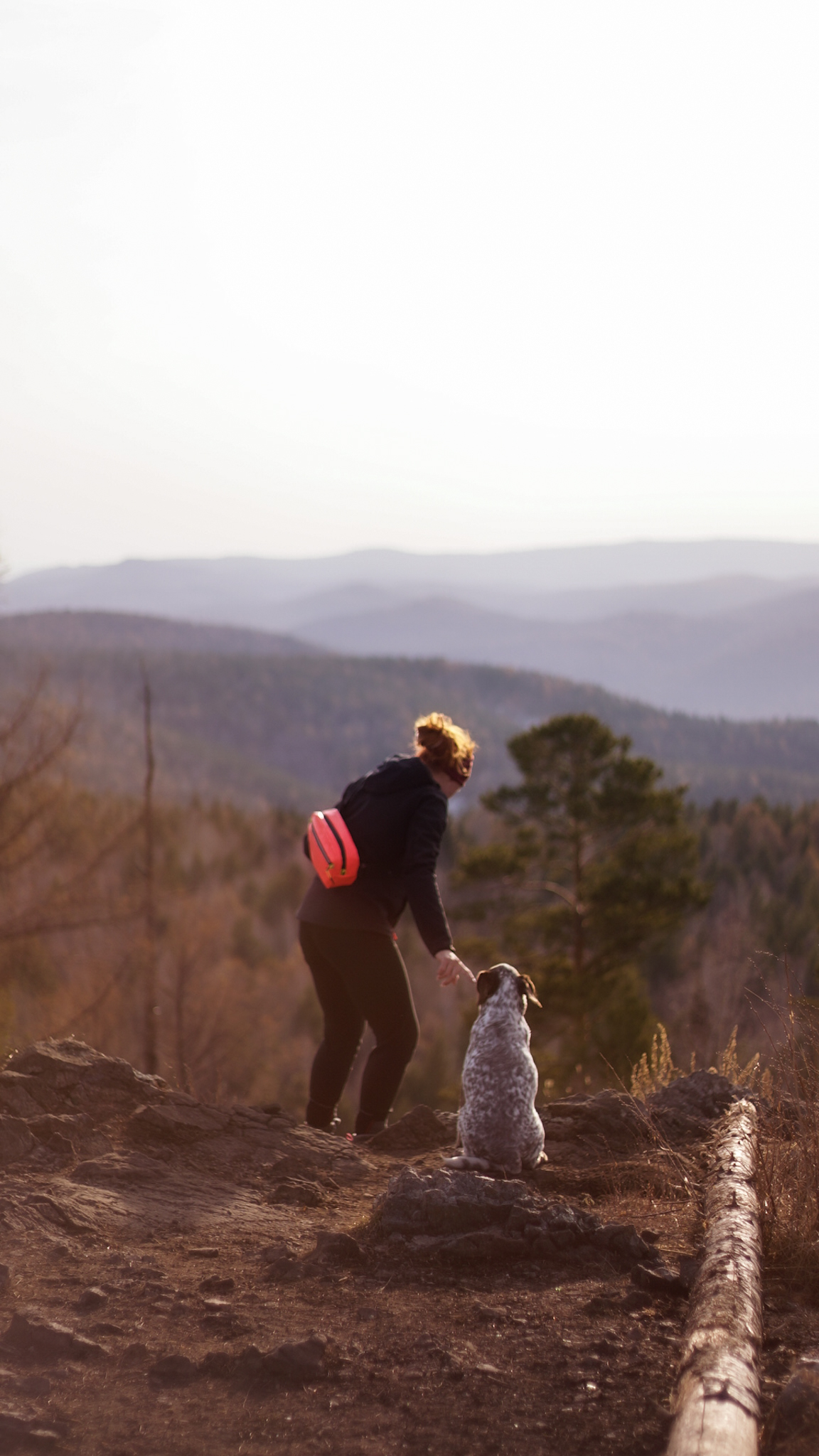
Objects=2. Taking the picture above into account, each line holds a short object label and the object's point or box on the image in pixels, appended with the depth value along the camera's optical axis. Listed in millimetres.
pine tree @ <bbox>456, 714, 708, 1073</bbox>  26656
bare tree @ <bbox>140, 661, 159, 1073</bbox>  21922
